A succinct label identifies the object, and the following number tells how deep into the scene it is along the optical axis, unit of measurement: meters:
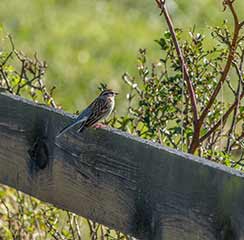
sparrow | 7.75
